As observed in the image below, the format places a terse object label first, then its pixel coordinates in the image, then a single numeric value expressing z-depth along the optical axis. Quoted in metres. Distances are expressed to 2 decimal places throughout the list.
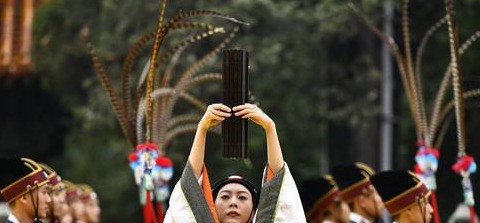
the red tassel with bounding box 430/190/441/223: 13.12
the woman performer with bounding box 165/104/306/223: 9.13
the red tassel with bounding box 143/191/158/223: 11.90
